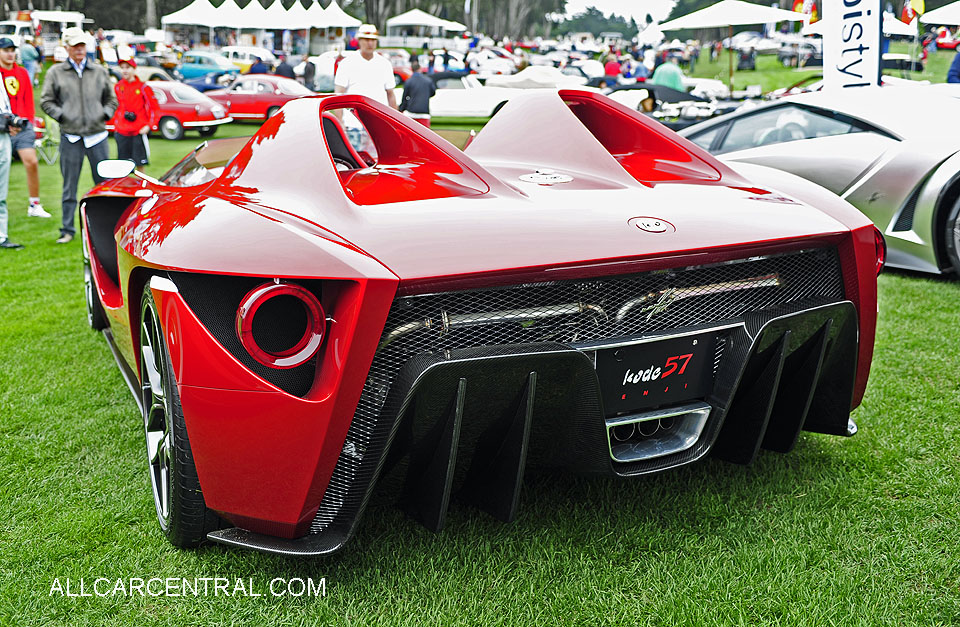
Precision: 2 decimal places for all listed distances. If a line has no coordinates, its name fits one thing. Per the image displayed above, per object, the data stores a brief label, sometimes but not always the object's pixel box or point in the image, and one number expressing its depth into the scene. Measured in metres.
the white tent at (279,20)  30.11
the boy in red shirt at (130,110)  9.03
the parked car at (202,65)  30.56
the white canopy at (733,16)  17.20
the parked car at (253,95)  19.45
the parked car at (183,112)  17.14
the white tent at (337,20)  29.68
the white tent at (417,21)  41.61
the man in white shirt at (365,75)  8.19
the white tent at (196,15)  32.31
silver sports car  5.05
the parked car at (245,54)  38.54
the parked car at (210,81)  23.55
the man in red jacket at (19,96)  6.95
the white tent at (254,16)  30.89
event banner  7.66
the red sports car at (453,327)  1.89
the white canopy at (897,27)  21.61
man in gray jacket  6.89
